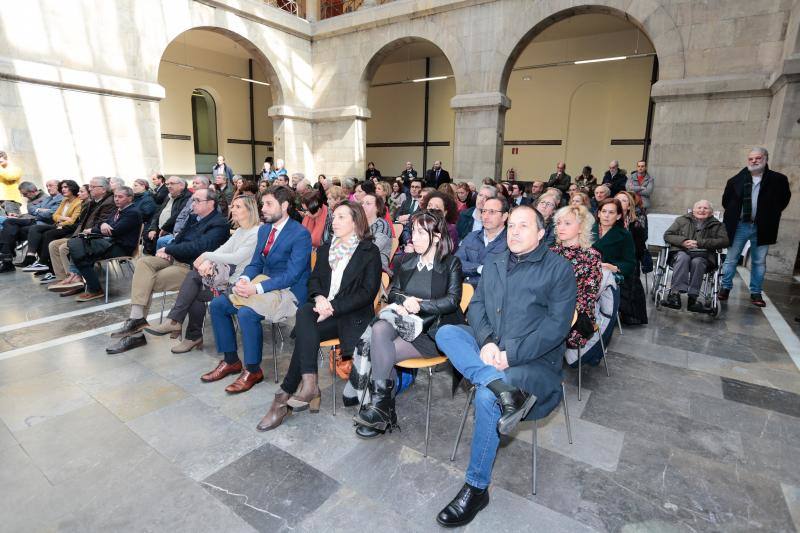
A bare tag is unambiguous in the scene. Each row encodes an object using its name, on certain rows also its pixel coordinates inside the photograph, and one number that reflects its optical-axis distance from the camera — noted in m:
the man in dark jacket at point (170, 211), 5.22
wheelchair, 4.38
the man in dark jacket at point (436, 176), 10.85
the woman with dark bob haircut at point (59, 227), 5.54
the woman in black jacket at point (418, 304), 2.35
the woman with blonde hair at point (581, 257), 2.62
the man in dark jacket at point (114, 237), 4.63
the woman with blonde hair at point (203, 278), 3.32
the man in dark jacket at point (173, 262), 3.54
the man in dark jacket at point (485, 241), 3.29
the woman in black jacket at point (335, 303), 2.53
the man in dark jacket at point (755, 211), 4.84
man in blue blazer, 2.83
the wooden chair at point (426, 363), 2.27
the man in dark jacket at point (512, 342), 1.80
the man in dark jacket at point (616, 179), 8.87
